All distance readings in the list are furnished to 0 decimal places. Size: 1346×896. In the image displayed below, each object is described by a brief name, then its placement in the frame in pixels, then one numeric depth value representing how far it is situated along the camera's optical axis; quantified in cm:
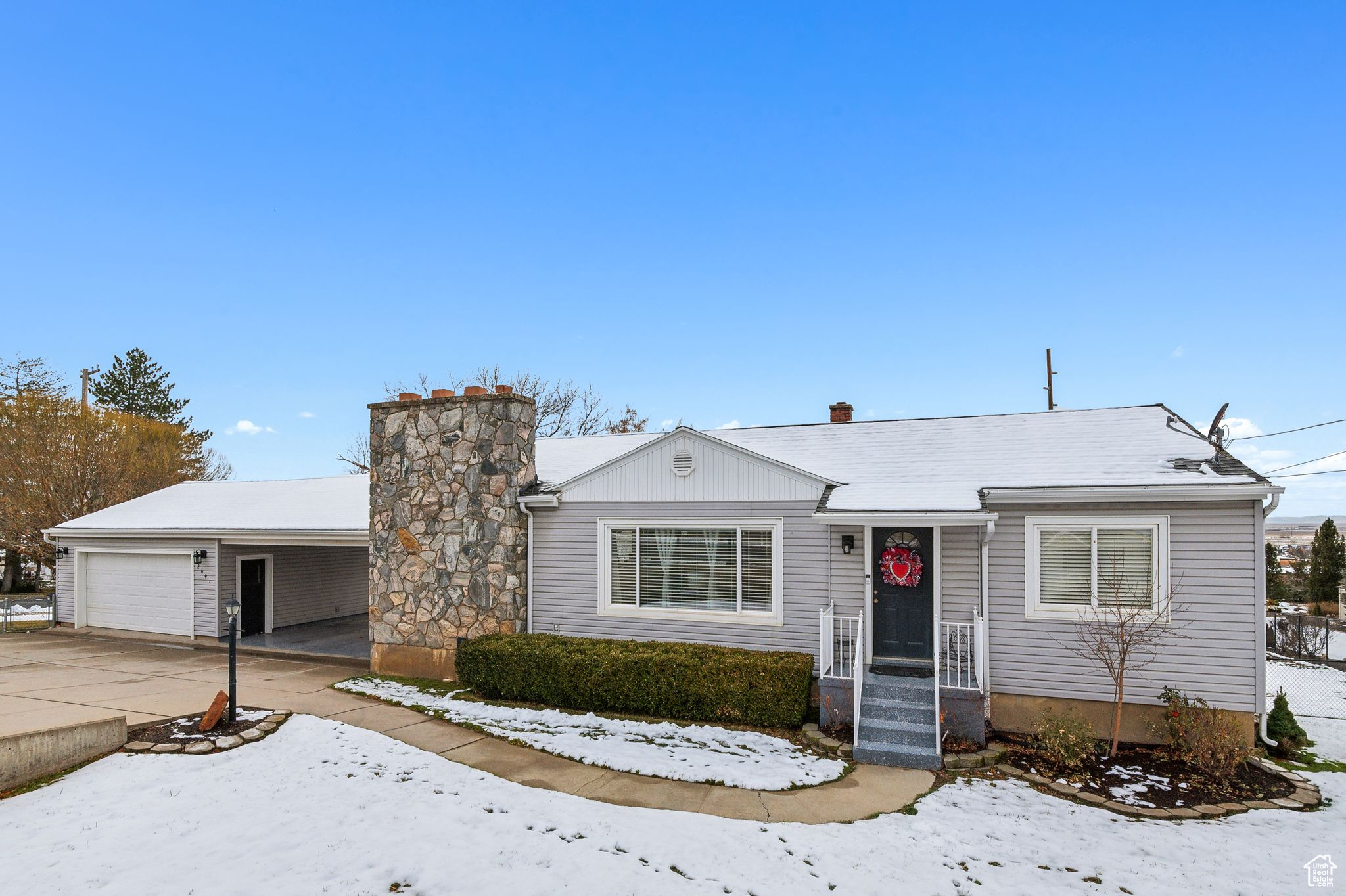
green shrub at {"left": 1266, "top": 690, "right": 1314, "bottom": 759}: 758
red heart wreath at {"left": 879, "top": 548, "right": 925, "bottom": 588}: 845
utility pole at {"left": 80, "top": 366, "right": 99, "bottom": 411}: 2594
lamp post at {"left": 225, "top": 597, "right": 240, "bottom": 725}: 737
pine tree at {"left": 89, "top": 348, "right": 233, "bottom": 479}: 3388
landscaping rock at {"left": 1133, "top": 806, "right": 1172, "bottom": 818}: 575
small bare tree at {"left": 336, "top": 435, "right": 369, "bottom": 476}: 3081
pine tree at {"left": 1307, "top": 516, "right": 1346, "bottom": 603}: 2695
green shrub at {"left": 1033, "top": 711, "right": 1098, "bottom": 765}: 675
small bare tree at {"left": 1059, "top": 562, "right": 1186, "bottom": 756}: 737
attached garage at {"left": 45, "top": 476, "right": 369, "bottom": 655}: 1367
